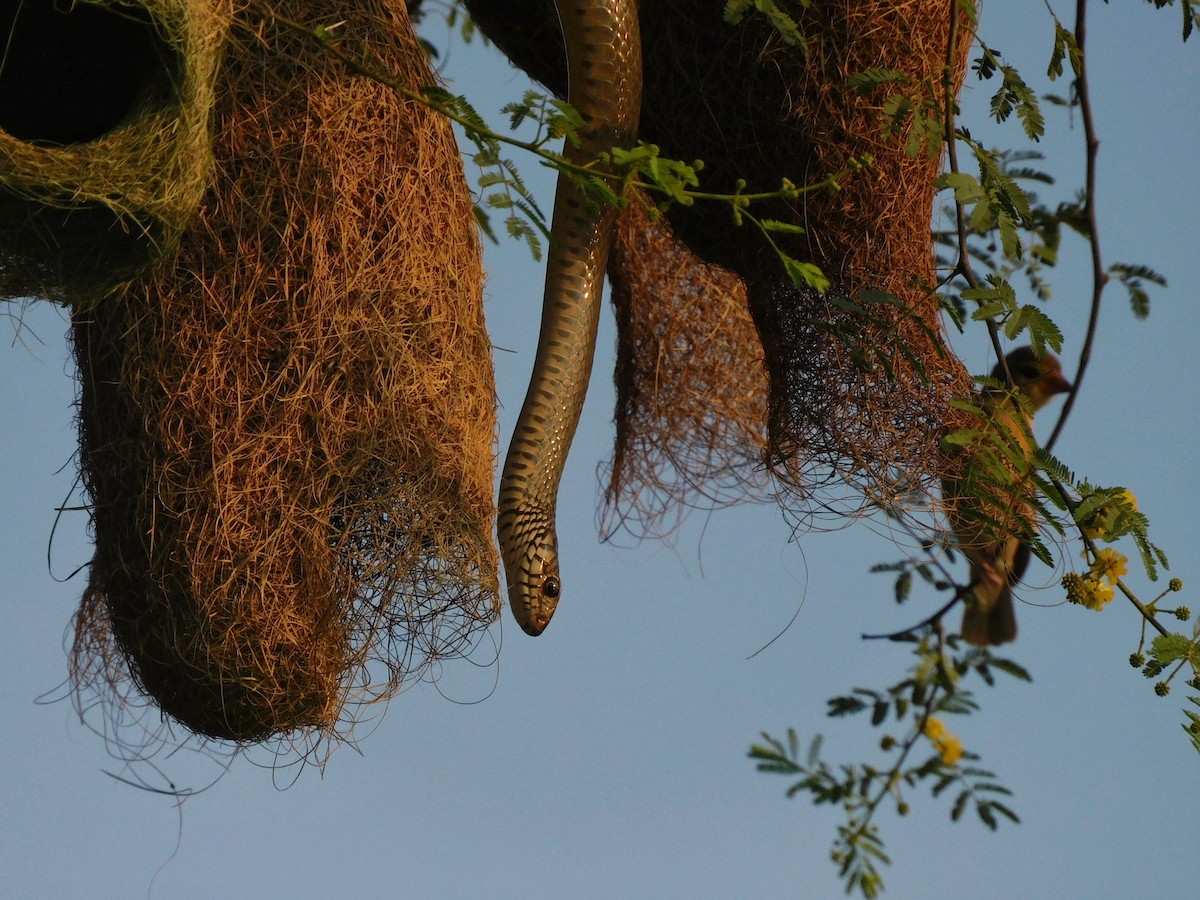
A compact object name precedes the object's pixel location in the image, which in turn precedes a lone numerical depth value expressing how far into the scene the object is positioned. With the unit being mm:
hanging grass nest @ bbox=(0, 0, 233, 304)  3719
